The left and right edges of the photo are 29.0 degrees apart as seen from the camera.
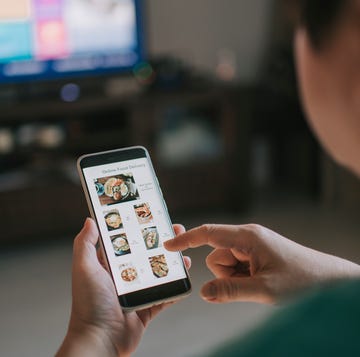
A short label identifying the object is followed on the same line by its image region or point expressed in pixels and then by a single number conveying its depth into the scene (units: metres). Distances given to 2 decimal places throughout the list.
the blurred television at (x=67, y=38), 2.82
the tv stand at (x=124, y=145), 2.89
